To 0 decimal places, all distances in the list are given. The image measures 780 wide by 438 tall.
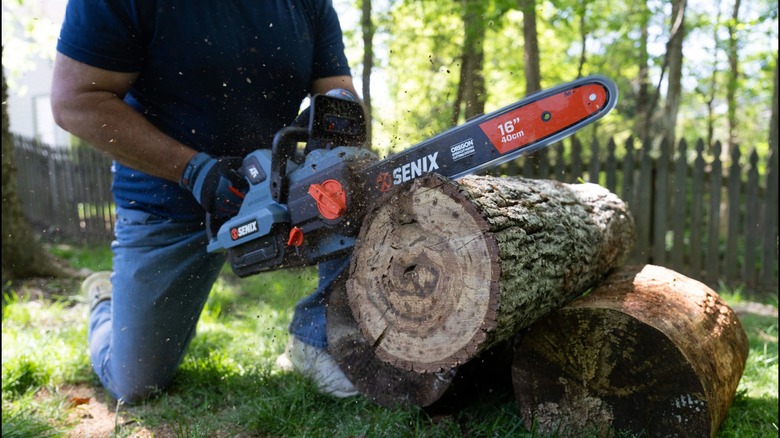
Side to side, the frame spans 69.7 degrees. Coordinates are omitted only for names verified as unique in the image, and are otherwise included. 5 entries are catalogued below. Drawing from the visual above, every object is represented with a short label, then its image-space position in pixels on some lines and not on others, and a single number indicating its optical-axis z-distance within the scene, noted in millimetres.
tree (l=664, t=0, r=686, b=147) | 8483
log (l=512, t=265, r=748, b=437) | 1792
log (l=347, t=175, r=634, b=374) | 1592
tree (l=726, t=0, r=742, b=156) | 7953
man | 2213
